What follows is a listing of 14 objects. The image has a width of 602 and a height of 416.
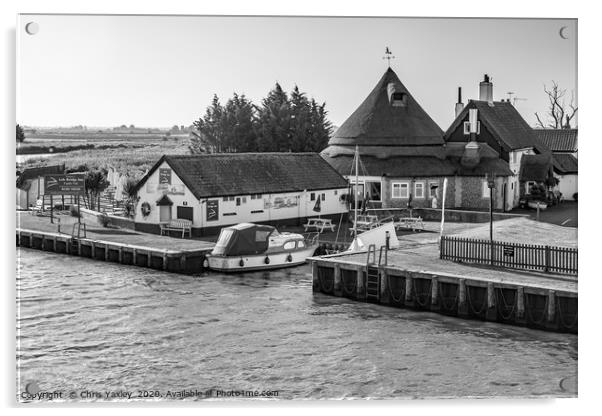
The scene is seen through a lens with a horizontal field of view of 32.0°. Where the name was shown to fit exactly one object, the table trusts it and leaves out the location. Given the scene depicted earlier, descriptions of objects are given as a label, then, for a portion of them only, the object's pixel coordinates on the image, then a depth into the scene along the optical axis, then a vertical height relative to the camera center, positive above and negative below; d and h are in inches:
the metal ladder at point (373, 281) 954.1 -81.3
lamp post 964.2 +7.3
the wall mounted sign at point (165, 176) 1300.4 +18.8
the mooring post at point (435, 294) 906.7 -87.9
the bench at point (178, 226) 1261.1 -42.2
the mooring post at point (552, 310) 827.4 -92.2
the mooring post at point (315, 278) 1006.4 -82.8
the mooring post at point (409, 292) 926.5 -88.1
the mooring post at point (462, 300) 887.7 -90.9
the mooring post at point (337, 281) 984.9 -84.3
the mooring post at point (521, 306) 852.0 -91.8
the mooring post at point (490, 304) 869.8 -92.4
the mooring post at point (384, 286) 945.5 -84.9
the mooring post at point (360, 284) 965.8 -85.5
